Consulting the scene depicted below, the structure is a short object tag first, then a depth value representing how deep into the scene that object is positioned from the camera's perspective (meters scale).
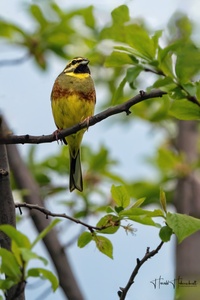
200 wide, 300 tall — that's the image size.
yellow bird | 8.63
